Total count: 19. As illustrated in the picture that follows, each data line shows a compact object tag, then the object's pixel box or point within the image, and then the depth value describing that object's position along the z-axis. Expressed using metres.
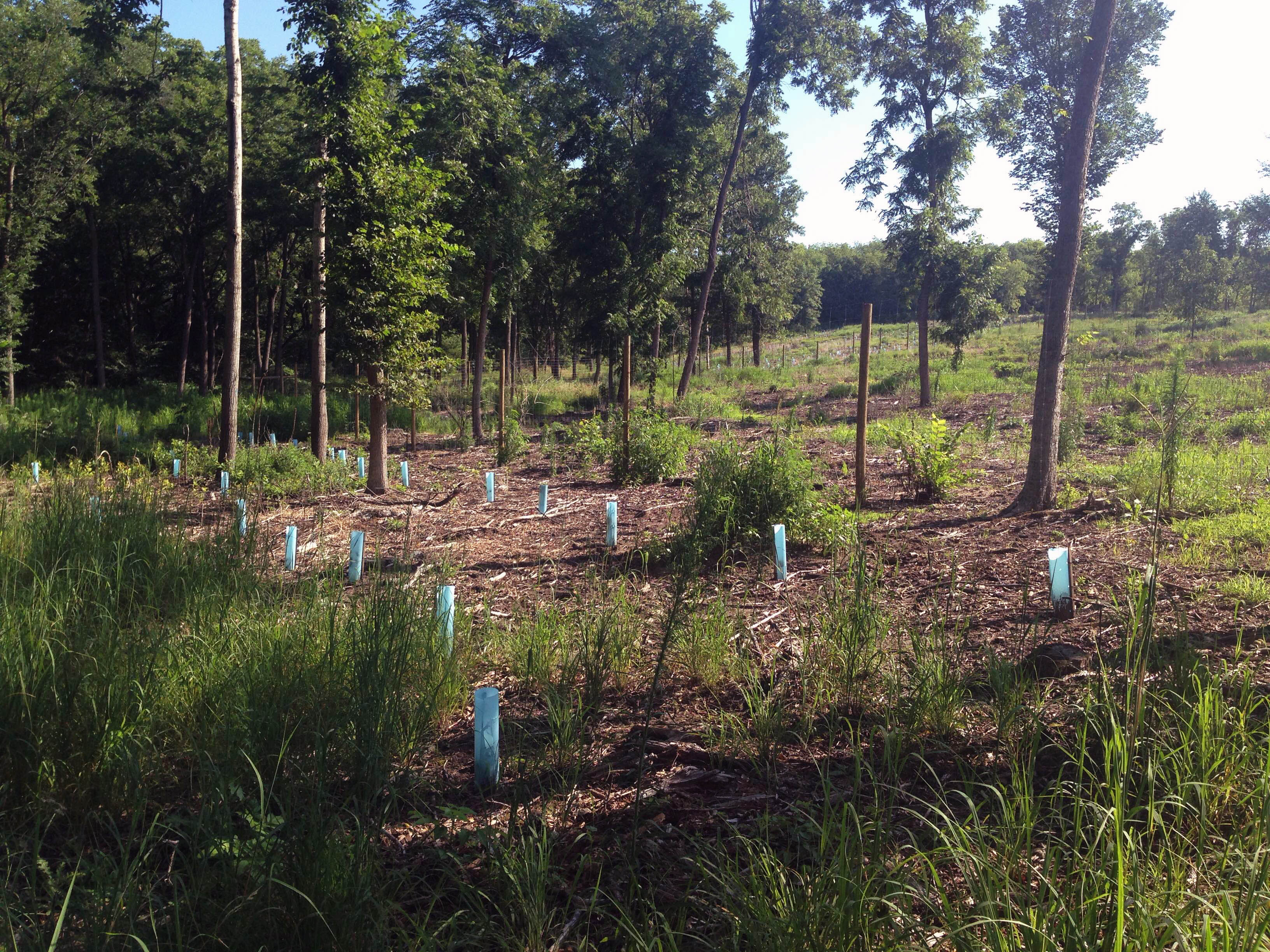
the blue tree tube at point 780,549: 5.26
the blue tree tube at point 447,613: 3.68
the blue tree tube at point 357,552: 5.18
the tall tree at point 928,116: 17.52
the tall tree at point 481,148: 14.13
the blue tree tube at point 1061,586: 4.14
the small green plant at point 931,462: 7.52
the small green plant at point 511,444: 12.77
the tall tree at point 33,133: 21.27
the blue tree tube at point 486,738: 2.79
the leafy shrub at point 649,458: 9.82
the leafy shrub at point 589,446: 11.23
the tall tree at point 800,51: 19.62
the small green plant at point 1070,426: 9.29
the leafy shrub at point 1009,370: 23.16
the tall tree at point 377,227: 9.12
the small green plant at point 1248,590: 4.29
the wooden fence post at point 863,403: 6.65
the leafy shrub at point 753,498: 6.08
